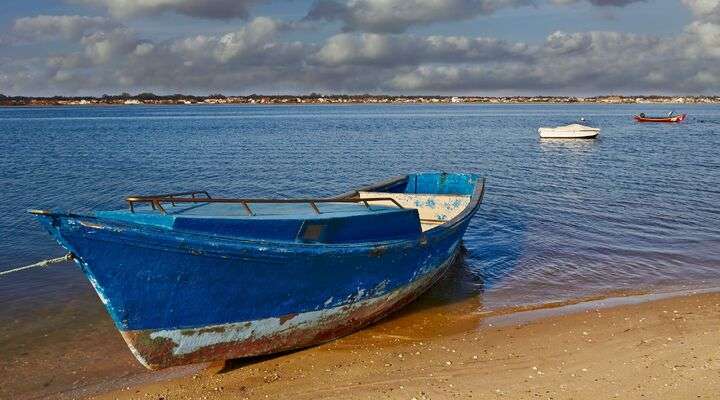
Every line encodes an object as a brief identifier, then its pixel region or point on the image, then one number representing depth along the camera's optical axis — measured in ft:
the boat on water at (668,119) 263.49
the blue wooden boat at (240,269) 21.61
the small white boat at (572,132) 178.50
